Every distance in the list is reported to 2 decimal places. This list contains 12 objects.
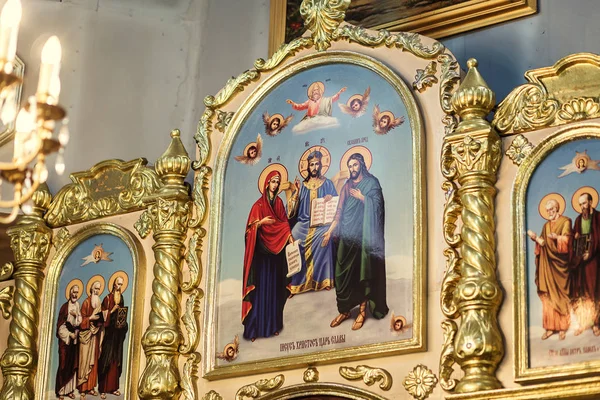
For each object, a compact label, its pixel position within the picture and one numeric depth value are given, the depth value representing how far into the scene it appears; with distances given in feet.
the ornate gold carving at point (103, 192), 29.73
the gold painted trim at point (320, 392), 24.62
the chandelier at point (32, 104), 19.69
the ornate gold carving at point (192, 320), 27.32
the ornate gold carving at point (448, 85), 25.48
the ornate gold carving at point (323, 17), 27.71
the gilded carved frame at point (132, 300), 28.14
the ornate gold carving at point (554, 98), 24.20
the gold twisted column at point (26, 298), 29.40
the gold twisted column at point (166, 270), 27.14
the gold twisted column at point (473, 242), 23.26
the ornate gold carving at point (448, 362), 23.75
